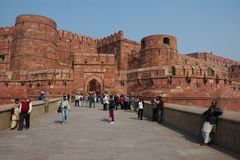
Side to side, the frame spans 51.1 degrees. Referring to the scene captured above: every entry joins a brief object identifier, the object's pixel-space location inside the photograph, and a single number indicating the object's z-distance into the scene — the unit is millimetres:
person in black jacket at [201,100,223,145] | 4680
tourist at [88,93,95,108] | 15156
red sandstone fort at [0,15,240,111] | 18531
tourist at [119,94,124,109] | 13992
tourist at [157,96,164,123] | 8388
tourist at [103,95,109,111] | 12992
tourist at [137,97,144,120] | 9303
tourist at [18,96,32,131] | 6793
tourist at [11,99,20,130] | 6738
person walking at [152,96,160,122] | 8627
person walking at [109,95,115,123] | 8297
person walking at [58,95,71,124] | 8173
